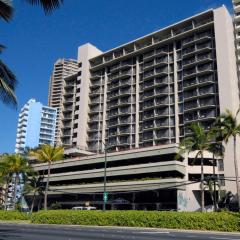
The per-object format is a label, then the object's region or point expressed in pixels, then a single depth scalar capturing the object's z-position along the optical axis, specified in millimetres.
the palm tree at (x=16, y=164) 73438
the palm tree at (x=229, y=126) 48062
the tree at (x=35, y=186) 84000
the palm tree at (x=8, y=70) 13086
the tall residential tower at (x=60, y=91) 195550
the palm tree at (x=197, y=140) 54094
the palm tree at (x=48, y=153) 68875
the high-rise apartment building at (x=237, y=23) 87938
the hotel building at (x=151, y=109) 72375
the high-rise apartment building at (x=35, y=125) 178500
